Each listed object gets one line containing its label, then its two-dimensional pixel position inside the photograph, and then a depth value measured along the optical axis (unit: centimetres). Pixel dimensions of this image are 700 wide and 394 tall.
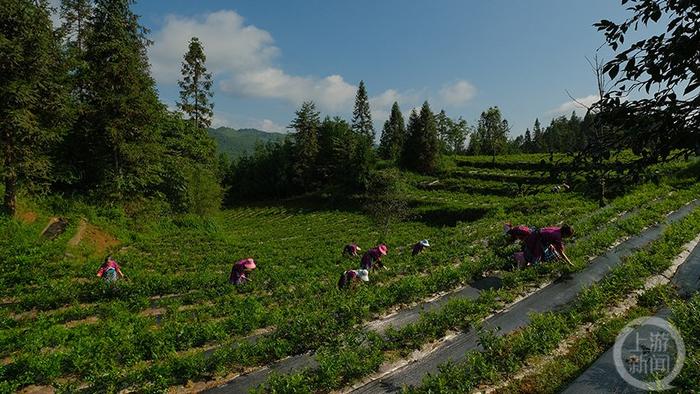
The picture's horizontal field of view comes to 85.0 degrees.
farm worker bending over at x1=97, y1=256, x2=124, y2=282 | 1555
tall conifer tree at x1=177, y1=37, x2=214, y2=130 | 4625
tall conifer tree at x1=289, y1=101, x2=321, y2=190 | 7794
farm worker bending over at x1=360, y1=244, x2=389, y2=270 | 1565
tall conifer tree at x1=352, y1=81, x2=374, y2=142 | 9388
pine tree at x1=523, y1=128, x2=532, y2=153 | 12562
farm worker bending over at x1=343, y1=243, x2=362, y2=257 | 2130
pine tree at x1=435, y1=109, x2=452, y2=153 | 10573
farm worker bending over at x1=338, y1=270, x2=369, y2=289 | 1300
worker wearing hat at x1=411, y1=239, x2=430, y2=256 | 1925
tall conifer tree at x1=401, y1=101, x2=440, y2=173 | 6606
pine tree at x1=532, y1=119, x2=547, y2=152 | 11080
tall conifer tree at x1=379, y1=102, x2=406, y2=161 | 9262
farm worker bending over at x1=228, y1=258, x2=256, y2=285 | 1557
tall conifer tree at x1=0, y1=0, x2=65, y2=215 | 2083
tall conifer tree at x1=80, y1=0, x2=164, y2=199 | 2756
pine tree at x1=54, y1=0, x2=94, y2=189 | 2550
